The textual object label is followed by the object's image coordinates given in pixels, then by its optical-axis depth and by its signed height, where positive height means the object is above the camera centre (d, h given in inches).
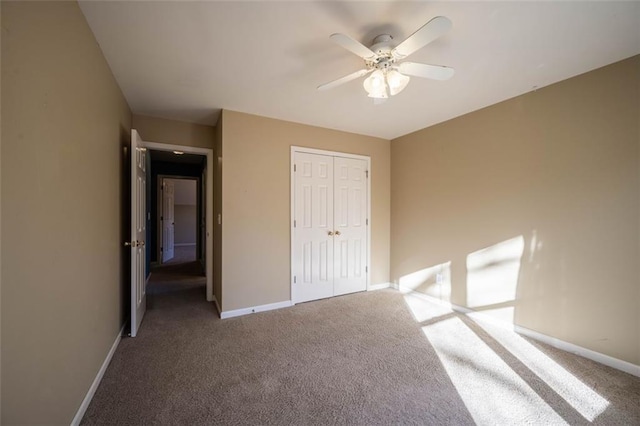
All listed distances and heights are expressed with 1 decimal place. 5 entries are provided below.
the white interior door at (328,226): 133.3 -8.5
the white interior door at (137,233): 94.8 -8.6
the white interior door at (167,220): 239.1 -8.4
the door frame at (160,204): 224.5 +6.0
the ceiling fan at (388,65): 56.8 +37.9
